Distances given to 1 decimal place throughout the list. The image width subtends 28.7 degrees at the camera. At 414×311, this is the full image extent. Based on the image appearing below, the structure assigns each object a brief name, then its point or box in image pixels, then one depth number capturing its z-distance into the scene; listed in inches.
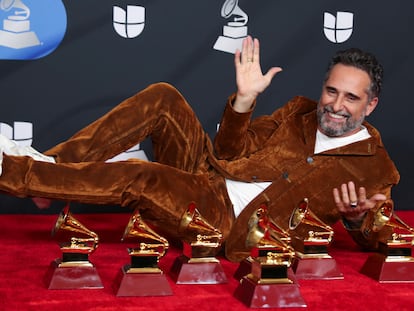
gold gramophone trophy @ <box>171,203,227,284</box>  95.0
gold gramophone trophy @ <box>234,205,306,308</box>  86.7
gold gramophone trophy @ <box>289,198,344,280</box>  99.7
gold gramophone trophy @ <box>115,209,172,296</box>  88.4
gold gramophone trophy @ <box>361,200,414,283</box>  100.4
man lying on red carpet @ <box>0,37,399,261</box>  110.0
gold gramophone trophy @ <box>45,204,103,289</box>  90.2
